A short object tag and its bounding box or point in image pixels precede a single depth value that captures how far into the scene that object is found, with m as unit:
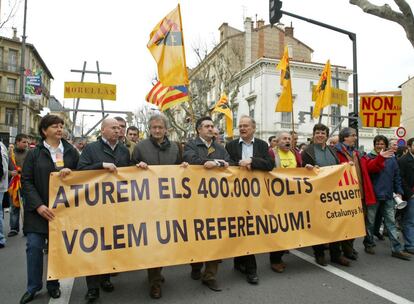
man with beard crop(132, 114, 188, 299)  4.37
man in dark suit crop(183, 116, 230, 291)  4.46
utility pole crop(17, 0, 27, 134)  17.86
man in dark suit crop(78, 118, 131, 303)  4.10
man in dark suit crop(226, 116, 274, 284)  4.50
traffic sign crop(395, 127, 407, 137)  14.51
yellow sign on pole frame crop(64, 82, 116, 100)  11.20
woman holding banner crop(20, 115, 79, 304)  3.85
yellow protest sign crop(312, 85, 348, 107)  12.23
